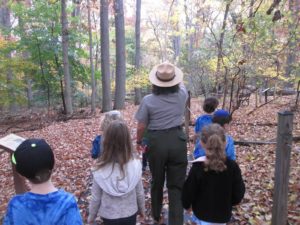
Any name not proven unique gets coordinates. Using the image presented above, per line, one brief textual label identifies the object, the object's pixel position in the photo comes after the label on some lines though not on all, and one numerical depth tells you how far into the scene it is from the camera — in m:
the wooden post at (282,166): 3.26
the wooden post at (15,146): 3.92
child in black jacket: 2.95
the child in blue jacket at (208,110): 5.05
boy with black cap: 2.13
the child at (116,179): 3.02
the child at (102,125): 3.85
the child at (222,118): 4.17
